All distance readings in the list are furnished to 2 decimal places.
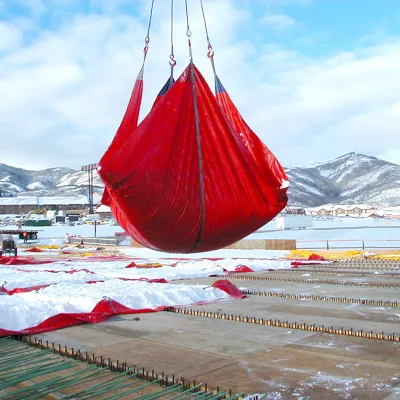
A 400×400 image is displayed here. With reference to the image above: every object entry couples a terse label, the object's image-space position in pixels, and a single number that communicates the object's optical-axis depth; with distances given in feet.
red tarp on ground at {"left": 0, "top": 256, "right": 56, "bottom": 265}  48.80
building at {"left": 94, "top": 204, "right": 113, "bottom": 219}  268.17
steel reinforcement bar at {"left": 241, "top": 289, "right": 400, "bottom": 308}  23.83
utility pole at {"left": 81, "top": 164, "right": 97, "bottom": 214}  289.94
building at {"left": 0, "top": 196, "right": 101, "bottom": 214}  380.37
